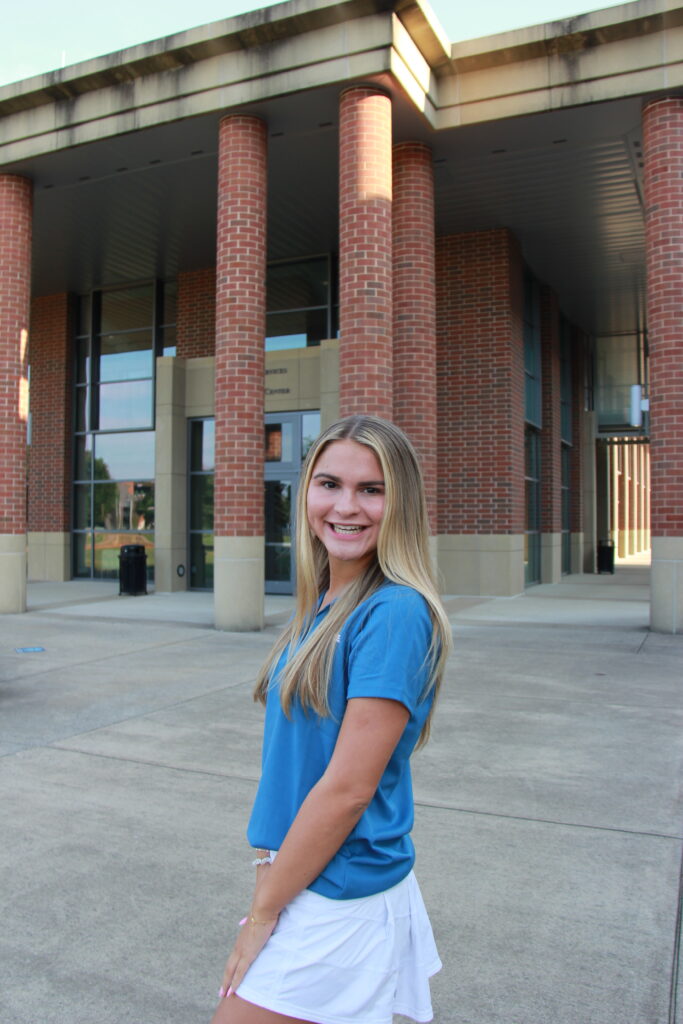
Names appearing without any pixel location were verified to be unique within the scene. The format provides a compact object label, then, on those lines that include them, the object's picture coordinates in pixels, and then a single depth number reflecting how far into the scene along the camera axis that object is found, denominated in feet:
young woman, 4.77
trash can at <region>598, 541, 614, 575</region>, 79.05
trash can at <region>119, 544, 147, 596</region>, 53.83
